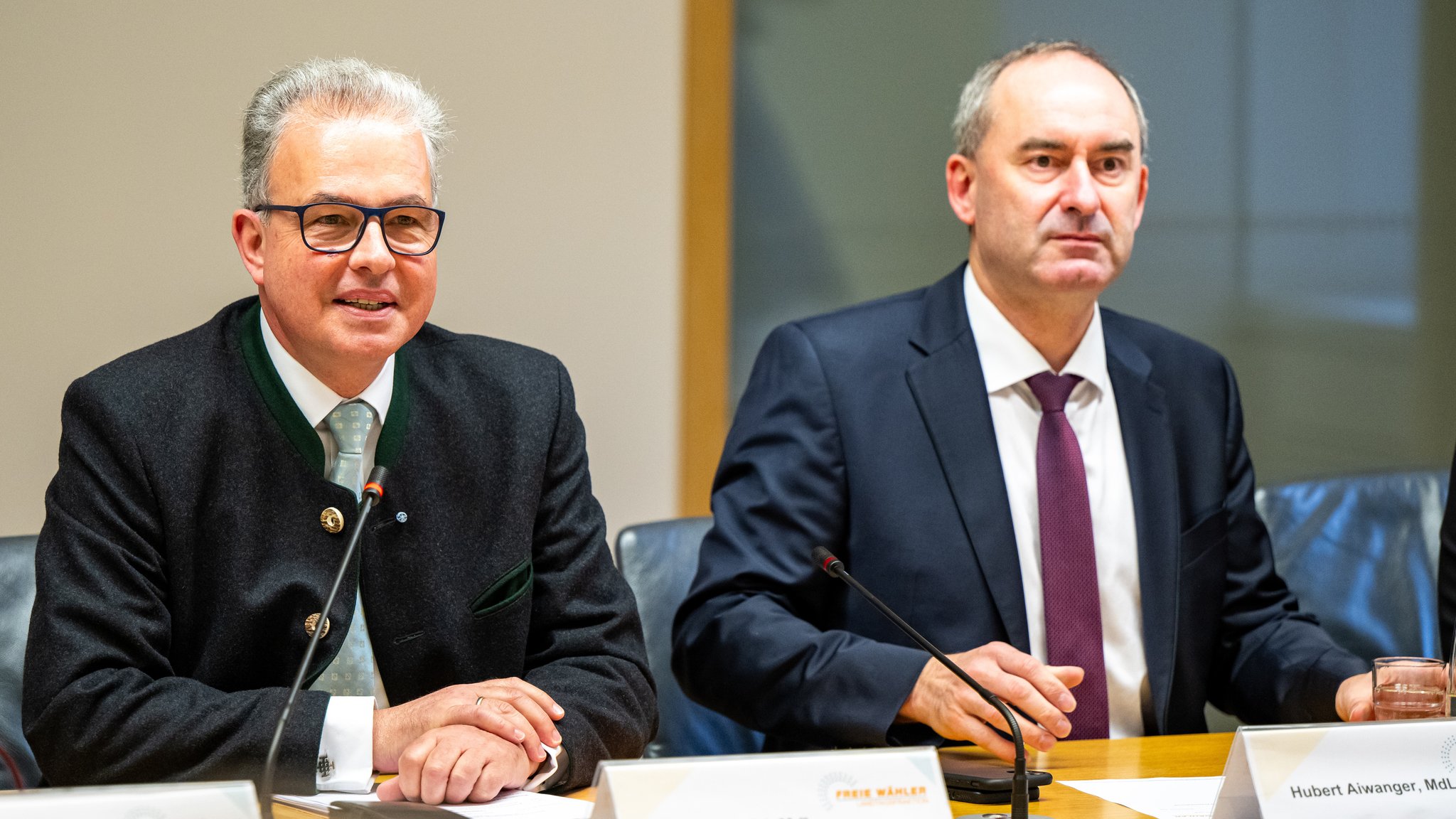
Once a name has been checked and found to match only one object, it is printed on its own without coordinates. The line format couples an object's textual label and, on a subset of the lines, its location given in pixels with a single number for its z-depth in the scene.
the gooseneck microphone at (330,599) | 3.16
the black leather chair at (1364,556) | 4.03
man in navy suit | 3.73
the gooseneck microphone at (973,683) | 3.22
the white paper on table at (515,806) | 3.27
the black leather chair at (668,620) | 3.85
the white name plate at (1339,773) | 3.19
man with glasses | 3.36
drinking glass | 3.40
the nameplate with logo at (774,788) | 3.11
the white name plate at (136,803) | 3.04
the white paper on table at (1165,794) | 3.31
